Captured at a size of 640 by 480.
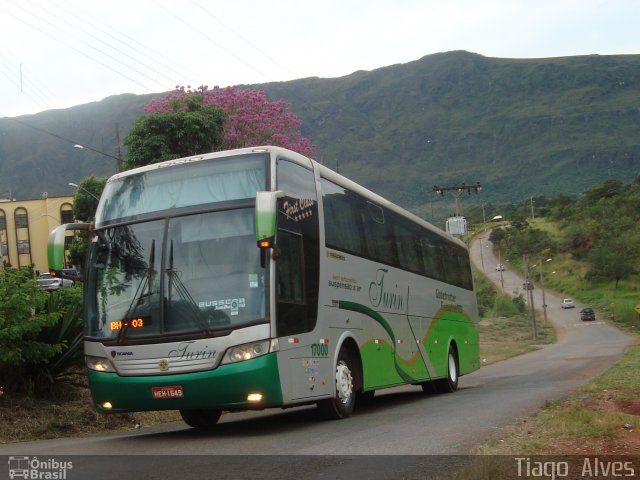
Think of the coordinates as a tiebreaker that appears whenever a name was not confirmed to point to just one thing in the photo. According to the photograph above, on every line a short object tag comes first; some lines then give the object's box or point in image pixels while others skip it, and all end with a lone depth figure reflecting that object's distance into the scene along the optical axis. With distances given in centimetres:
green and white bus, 955
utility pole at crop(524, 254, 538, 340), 6675
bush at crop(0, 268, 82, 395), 1119
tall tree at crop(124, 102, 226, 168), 2488
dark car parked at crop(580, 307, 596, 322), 8356
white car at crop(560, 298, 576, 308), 9398
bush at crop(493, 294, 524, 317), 8388
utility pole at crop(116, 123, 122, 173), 2907
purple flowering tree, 2959
